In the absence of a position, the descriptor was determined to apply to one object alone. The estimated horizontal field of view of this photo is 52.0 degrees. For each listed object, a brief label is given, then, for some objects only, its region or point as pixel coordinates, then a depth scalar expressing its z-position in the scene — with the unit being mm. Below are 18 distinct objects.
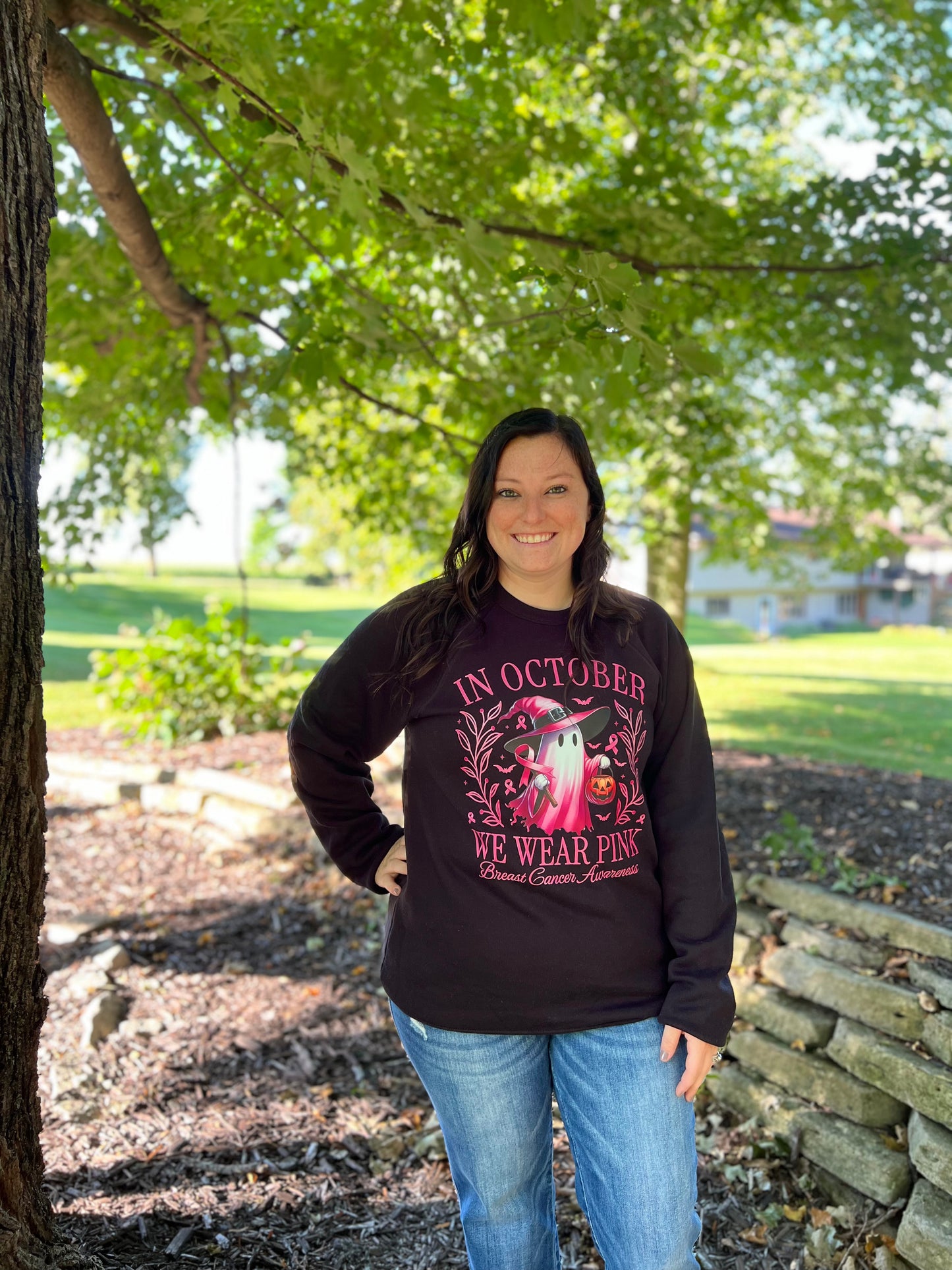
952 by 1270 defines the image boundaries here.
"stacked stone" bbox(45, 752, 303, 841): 6164
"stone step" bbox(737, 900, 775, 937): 3744
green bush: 8562
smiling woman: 1757
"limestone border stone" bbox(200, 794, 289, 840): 6043
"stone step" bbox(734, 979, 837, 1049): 3146
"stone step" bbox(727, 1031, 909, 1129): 2834
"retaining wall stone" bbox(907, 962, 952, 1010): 2932
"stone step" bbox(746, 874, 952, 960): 3238
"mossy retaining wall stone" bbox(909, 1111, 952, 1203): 2488
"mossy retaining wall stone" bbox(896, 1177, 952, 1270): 2316
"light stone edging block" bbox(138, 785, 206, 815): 6613
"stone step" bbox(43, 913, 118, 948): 4691
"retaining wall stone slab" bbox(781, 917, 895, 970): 3303
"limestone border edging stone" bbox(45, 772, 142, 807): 6996
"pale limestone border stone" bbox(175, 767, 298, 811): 6410
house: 22625
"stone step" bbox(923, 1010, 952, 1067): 2773
